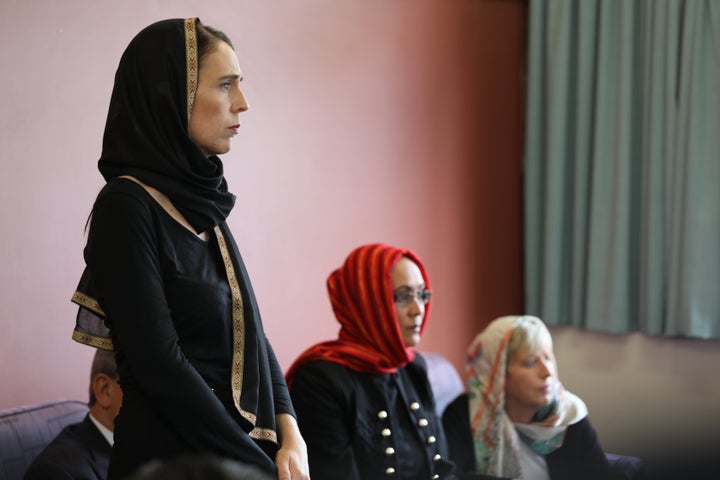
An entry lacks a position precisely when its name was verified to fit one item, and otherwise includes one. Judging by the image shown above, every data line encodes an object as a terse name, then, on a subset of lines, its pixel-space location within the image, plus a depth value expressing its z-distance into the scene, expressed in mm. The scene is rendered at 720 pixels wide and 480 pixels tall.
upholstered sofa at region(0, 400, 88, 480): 4871
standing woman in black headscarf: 3412
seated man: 4734
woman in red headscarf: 5570
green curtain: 8289
